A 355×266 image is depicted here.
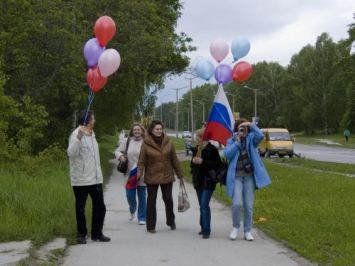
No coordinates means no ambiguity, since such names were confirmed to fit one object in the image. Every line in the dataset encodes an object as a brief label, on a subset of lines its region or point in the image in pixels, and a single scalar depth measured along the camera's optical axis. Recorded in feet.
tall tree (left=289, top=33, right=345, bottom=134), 247.09
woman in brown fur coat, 24.86
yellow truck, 99.86
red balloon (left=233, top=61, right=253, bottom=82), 26.91
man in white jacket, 21.57
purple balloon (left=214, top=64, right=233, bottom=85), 26.55
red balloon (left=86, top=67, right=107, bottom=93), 26.94
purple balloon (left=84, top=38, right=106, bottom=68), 27.53
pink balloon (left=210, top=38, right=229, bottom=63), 26.91
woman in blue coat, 22.40
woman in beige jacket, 27.30
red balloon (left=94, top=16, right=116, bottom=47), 26.86
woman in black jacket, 23.30
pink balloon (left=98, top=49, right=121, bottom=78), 25.99
